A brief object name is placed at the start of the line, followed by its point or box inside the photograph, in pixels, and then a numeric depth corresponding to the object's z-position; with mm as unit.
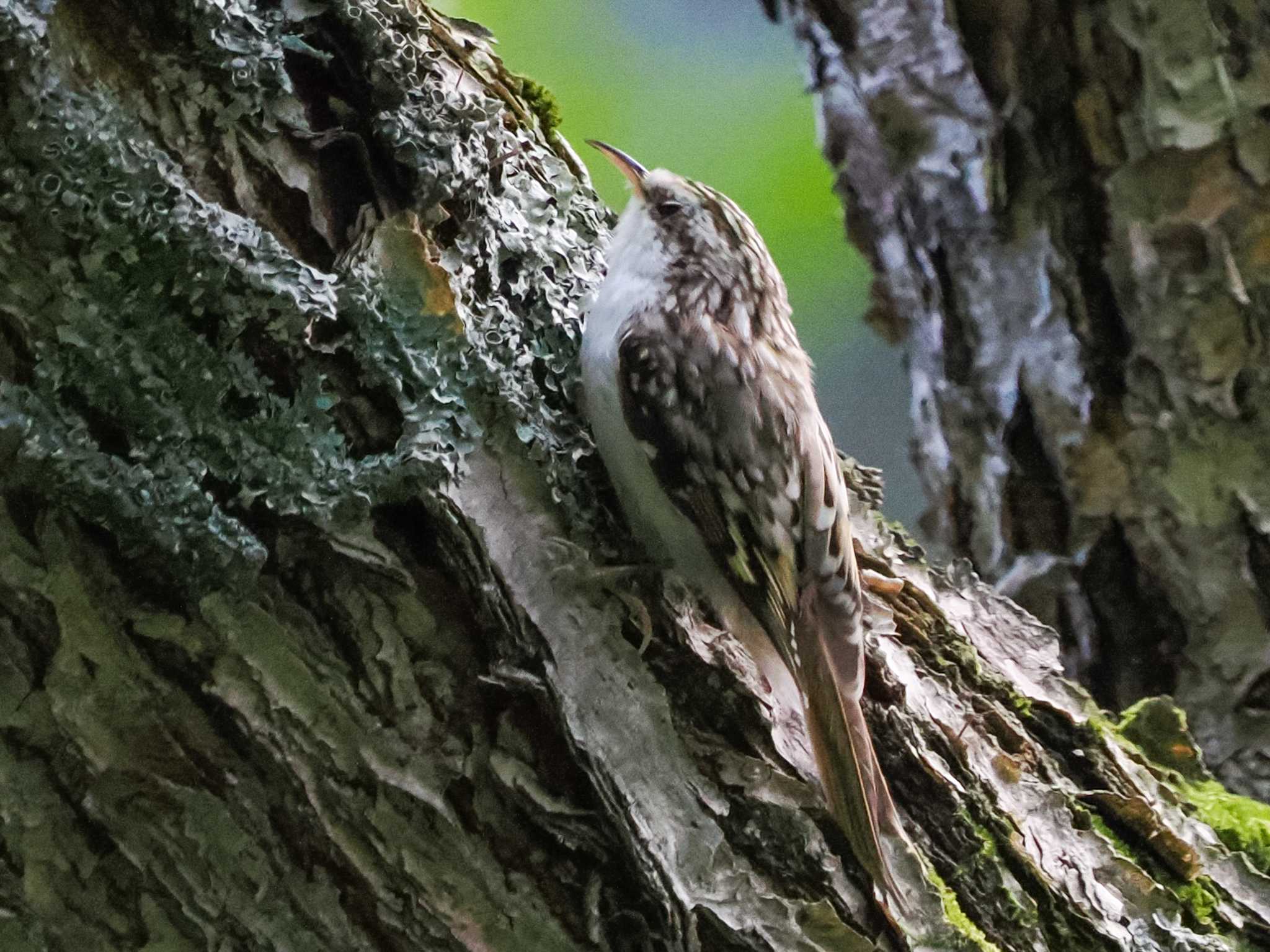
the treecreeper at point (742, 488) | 3494
